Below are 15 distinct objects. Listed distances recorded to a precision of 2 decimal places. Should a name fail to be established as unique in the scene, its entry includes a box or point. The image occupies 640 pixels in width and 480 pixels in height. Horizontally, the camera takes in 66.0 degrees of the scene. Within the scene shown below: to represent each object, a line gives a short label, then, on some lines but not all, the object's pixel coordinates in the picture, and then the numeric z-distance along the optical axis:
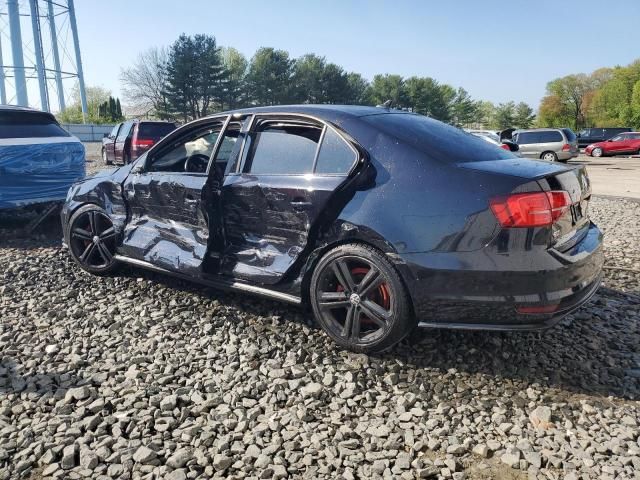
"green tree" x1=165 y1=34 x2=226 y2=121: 57.12
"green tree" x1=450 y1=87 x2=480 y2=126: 106.25
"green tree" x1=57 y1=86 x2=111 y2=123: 51.72
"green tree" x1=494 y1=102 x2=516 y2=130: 90.94
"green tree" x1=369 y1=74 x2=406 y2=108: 83.57
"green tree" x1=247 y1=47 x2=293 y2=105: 64.44
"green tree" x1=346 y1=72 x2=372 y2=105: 73.62
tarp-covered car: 6.47
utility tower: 40.72
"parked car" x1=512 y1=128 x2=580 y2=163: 20.75
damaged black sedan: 2.69
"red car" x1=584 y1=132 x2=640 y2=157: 27.16
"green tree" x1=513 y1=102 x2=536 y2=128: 89.12
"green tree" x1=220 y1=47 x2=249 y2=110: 60.38
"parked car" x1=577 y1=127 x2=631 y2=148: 31.44
